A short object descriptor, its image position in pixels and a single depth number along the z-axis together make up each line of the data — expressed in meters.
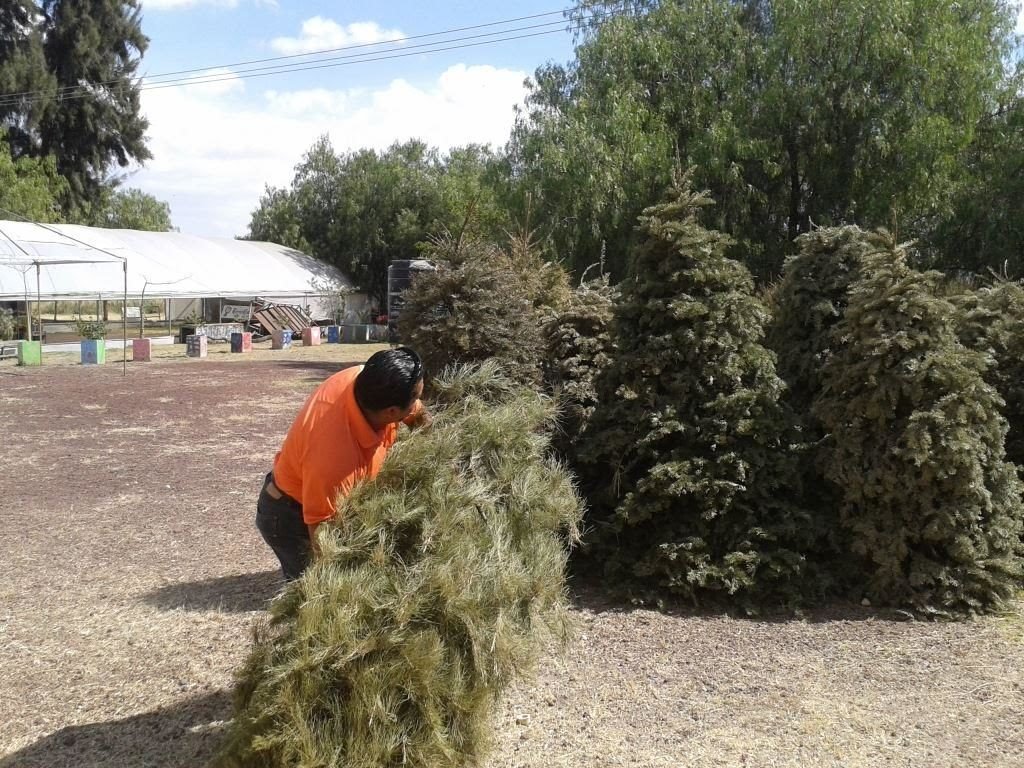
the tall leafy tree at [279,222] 45.28
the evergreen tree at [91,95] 43.69
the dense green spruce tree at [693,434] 5.47
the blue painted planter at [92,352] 23.73
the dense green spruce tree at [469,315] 5.80
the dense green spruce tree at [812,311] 6.36
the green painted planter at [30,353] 23.17
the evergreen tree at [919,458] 5.37
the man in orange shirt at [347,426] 3.19
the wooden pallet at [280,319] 33.06
